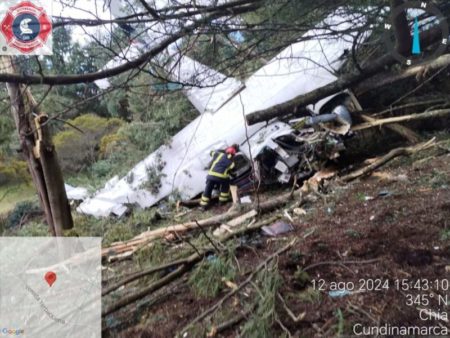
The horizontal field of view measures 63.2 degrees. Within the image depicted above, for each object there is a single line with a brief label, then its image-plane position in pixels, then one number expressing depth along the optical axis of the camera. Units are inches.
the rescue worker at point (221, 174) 257.6
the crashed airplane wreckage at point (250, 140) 248.4
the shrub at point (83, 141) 454.6
